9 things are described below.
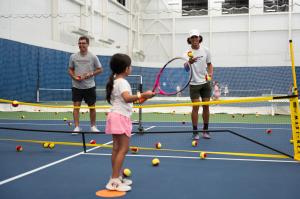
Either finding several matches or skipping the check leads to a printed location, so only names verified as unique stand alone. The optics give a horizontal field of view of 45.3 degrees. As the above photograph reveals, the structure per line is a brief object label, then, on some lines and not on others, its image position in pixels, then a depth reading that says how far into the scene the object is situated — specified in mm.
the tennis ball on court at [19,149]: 4936
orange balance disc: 2848
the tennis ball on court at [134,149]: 4763
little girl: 3049
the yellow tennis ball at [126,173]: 3449
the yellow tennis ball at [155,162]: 3934
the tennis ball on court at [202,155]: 4328
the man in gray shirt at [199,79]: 5906
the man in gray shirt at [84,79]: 6559
